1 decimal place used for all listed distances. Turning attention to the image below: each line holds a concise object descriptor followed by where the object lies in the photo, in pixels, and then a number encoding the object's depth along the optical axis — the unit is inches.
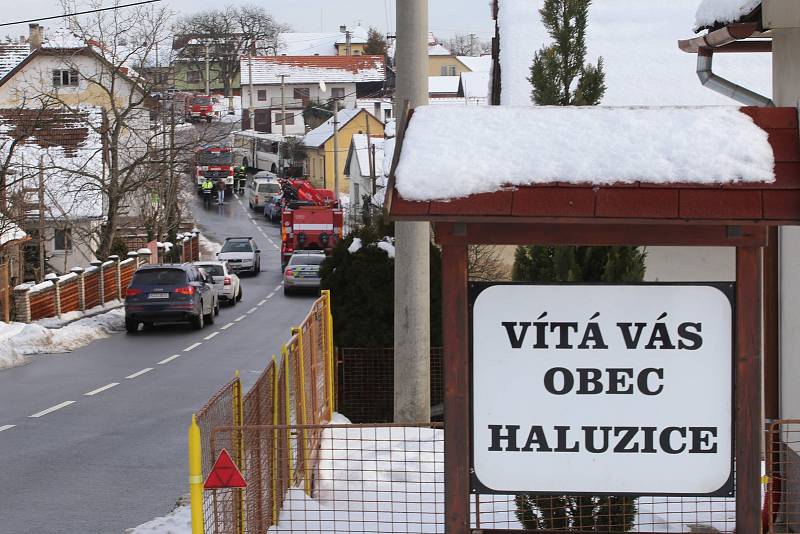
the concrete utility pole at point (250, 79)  4429.1
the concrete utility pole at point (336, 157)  2565.5
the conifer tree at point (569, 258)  287.3
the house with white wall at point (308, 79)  4768.7
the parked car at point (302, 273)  1620.3
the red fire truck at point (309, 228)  2011.6
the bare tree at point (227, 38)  5123.0
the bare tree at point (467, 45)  6200.8
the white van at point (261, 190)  3144.7
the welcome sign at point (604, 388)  225.6
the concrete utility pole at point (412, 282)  465.4
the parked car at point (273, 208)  2987.2
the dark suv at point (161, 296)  1140.5
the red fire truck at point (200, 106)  3437.5
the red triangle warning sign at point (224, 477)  236.2
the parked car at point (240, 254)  1959.9
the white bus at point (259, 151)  4037.9
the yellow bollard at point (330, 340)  490.0
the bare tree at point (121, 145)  1621.6
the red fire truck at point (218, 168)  3253.0
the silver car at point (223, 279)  1462.8
